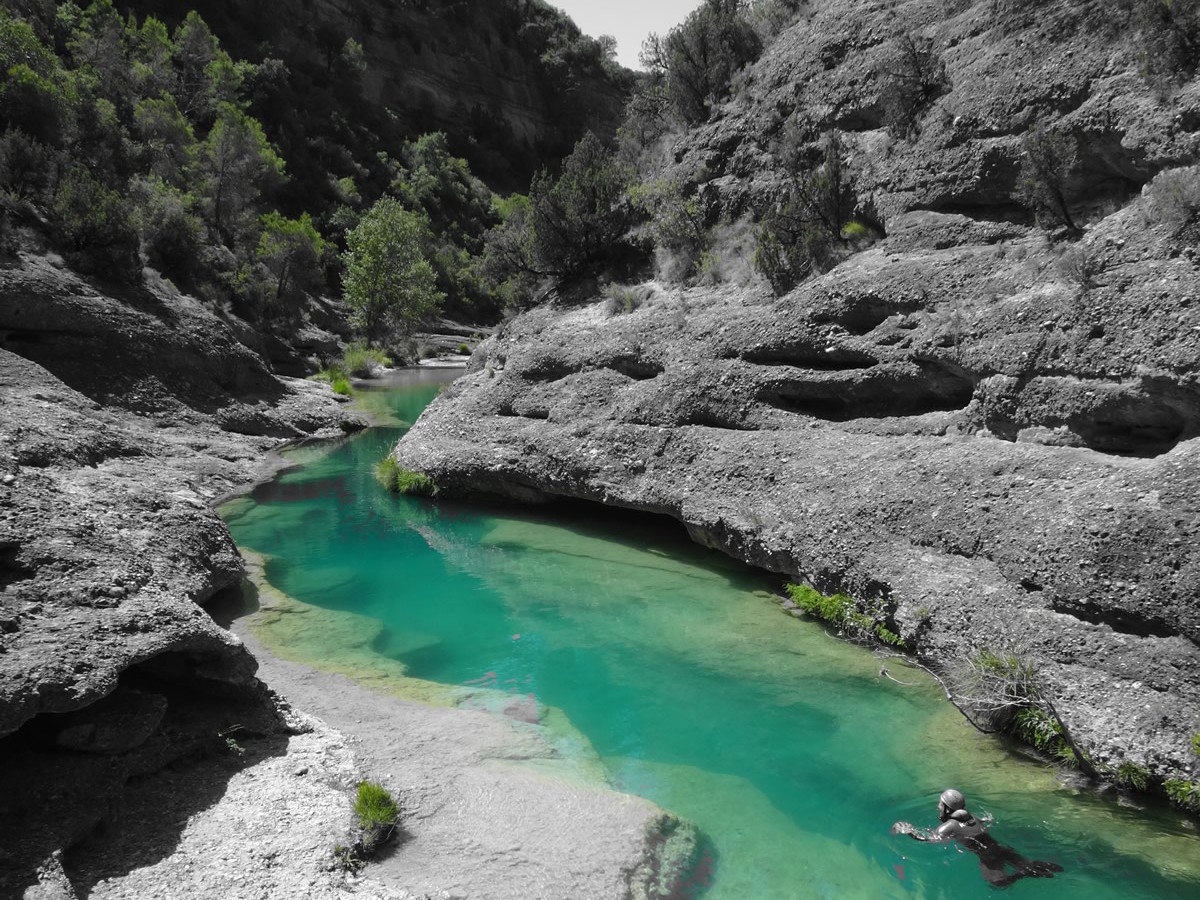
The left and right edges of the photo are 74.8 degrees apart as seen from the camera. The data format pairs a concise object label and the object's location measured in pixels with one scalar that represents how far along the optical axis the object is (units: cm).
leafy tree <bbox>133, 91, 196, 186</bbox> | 4366
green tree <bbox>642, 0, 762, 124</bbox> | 2423
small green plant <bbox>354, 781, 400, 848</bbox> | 756
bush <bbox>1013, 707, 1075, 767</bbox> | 883
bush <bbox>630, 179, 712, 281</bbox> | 2106
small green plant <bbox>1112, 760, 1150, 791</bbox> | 796
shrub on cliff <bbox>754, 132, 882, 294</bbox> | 1747
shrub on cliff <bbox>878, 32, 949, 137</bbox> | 1736
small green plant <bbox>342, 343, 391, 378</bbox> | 4605
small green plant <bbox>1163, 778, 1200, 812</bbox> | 762
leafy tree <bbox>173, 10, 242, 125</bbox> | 5934
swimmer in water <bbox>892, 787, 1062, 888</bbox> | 731
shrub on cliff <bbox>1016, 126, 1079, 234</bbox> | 1331
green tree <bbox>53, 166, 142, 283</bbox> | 2433
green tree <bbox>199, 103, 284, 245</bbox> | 4591
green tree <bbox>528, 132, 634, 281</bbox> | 2391
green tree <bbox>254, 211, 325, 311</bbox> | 4684
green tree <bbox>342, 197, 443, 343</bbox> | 5691
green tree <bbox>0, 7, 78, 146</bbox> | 3133
